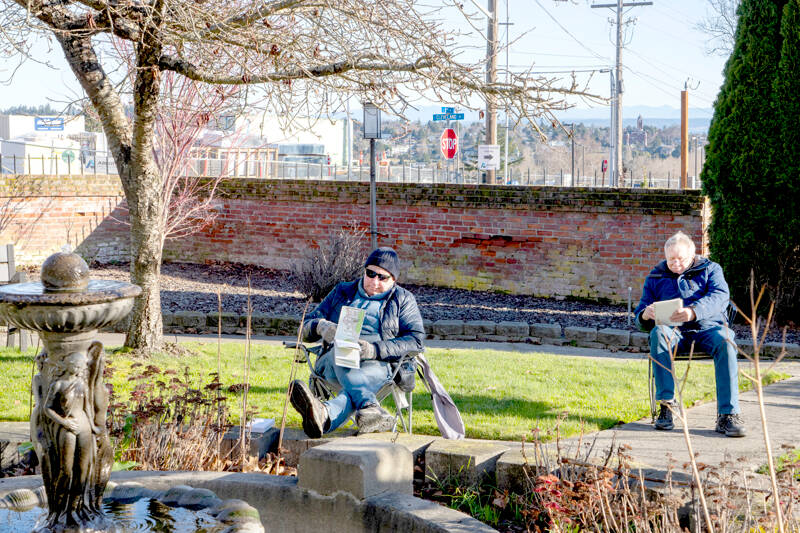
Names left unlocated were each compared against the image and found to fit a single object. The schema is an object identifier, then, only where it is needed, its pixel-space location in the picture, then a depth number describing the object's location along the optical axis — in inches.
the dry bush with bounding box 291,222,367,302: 484.7
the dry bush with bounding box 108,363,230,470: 189.5
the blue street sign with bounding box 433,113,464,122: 962.1
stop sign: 1183.6
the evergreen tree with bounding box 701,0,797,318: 423.5
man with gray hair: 234.8
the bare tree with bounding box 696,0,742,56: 1454.8
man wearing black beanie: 215.2
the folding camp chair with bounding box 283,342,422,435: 221.8
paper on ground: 209.8
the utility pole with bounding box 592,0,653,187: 1509.6
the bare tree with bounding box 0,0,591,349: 260.7
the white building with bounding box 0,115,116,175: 1743.6
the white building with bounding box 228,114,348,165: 3065.9
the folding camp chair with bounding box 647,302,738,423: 242.6
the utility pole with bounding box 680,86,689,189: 962.1
